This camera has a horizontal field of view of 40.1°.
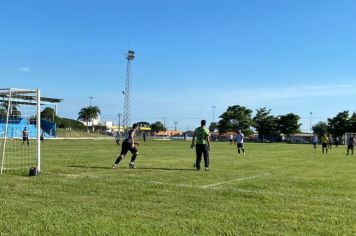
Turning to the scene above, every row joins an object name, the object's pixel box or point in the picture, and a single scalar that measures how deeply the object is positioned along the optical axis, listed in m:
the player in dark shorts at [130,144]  18.97
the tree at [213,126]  137.46
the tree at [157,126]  163.25
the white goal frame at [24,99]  16.23
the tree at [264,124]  121.19
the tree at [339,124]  120.12
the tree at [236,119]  126.50
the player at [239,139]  34.22
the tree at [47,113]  133.16
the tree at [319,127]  136.93
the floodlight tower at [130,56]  86.94
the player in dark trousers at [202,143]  18.55
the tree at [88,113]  175.38
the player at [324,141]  42.21
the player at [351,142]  40.03
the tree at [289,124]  120.88
